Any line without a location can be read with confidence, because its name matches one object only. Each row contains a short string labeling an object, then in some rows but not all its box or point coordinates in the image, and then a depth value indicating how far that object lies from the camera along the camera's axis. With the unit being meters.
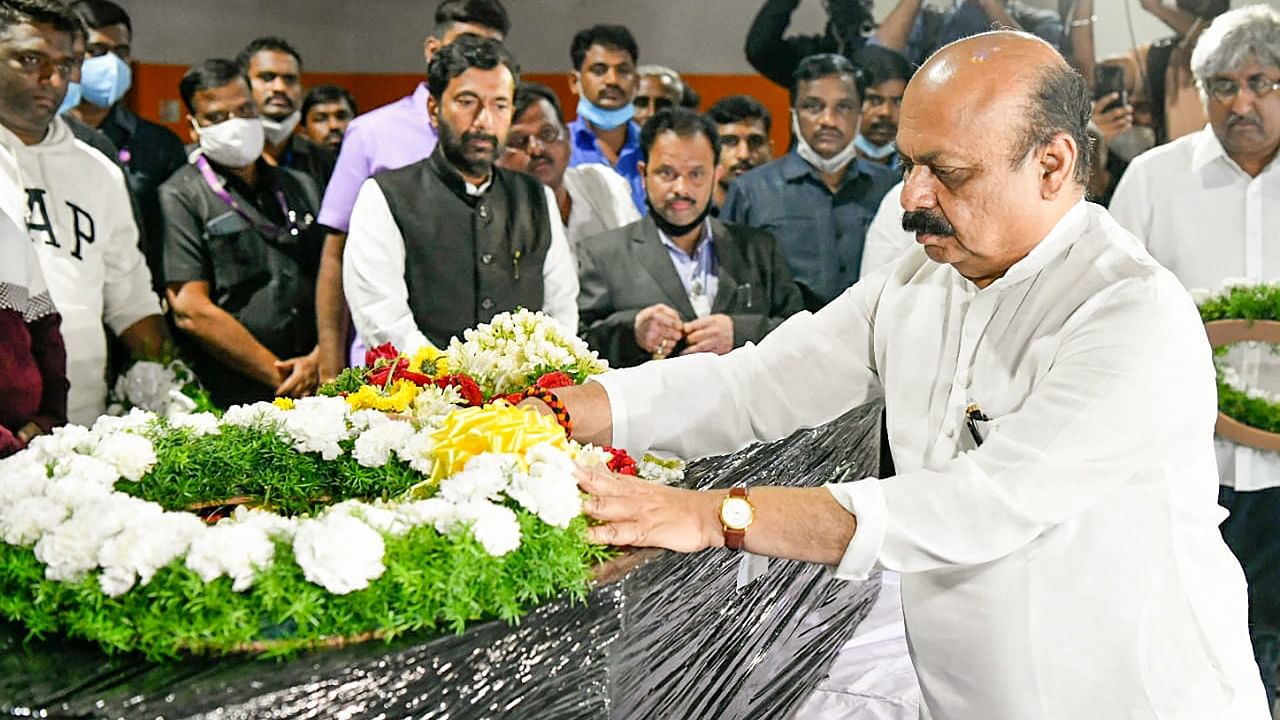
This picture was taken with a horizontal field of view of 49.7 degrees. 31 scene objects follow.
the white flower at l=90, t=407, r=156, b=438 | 2.35
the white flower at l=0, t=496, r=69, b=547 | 1.82
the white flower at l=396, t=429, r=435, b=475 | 2.24
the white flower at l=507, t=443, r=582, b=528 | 1.94
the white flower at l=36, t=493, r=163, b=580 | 1.74
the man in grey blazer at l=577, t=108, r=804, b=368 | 5.04
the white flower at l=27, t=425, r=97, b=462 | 2.15
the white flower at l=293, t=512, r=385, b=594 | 1.71
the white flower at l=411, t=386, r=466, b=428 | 2.45
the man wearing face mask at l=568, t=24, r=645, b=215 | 6.58
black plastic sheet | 1.62
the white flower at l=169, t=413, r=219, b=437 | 2.50
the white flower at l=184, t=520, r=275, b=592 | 1.70
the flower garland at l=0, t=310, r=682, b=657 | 1.70
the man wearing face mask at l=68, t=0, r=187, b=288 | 5.69
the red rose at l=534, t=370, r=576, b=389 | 2.70
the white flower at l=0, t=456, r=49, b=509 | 1.91
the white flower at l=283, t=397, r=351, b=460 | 2.41
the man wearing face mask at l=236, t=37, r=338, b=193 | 6.11
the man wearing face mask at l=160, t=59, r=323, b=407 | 5.17
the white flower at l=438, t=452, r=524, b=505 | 1.98
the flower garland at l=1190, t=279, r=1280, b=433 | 4.36
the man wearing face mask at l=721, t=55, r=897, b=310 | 6.27
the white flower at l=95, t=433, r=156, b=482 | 2.20
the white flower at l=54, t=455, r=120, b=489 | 2.01
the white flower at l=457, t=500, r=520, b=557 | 1.84
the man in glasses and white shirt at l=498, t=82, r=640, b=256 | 5.71
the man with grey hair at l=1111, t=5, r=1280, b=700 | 4.97
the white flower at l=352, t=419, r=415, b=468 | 2.35
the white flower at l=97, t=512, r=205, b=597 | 1.70
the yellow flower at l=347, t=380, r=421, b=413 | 2.65
